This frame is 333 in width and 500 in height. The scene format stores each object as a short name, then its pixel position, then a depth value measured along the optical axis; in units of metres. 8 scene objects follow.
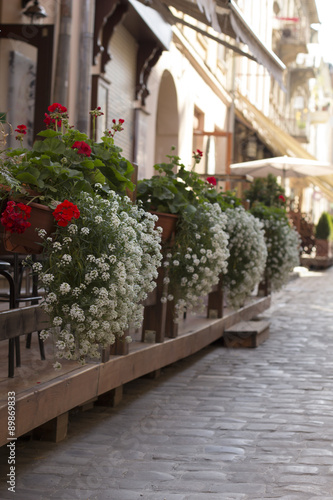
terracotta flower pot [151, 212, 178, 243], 5.80
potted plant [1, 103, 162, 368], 4.02
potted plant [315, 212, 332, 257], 25.17
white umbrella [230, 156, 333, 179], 17.67
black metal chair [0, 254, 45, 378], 4.11
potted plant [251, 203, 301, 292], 10.25
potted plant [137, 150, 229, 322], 5.98
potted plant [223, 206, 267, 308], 7.72
